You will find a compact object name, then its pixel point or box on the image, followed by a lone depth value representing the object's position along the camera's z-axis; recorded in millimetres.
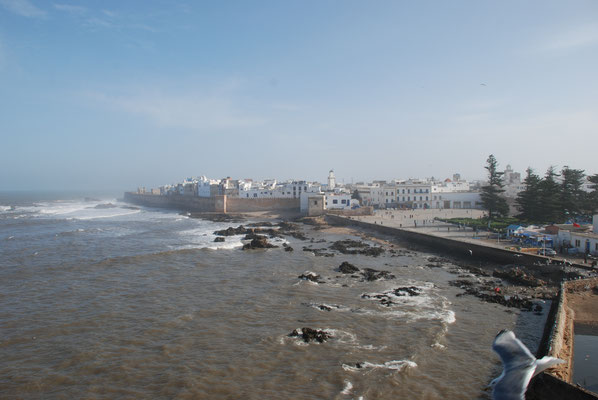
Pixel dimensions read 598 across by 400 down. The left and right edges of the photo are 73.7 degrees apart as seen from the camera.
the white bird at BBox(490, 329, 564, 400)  3938
